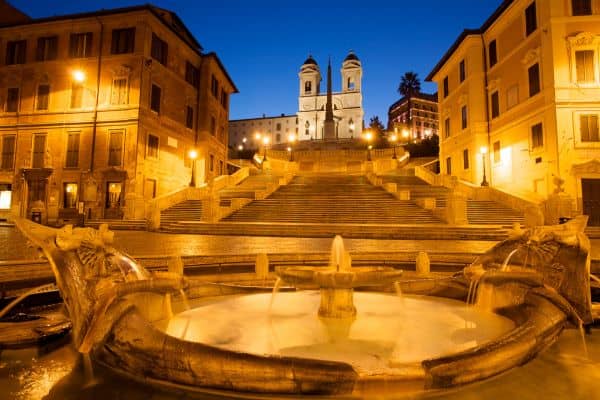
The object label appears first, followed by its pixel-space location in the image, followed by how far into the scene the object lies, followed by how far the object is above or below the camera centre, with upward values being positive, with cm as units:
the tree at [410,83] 7325 +3172
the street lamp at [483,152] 2422 +601
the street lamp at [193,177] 2503 +383
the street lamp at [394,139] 5419 +1491
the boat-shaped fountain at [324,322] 282 -105
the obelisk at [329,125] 6169 +1899
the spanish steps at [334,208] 1873 +145
